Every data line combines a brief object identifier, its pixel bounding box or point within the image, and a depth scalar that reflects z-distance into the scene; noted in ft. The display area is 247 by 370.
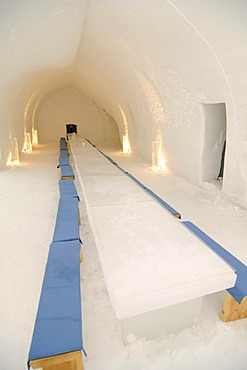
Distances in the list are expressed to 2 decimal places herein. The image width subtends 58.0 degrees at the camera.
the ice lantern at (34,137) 53.98
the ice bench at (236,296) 6.67
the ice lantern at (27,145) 40.86
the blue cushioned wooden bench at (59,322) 4.89
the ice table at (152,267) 5.51
